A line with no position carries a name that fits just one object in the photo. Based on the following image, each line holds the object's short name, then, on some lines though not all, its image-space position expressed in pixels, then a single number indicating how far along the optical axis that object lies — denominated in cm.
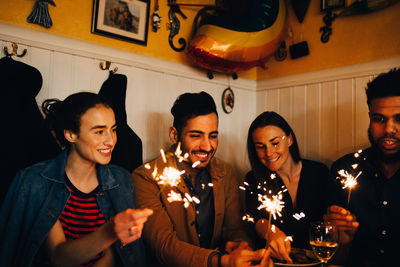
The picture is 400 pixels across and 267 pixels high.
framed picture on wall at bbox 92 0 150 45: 221
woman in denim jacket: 144
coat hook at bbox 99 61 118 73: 224
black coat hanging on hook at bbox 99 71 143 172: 207
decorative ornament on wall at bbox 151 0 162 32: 246
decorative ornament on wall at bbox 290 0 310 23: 277
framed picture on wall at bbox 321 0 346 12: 251
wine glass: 127
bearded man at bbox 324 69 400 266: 176
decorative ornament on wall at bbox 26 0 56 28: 195
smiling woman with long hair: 212
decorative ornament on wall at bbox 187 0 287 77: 241
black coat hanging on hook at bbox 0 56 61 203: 163
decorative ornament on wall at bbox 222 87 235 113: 301
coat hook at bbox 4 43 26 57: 183
